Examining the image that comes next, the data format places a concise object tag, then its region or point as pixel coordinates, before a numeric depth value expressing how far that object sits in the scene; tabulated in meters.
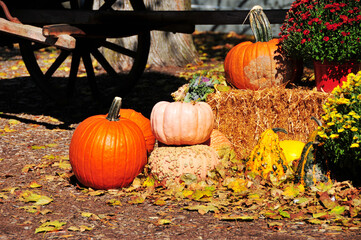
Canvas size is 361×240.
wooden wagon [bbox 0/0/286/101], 10.51
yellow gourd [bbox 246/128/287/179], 8.43
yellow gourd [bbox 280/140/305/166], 8.77
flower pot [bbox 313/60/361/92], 9.01
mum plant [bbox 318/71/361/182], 7.40
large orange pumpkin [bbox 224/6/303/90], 9.59
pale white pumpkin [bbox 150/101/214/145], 8.77
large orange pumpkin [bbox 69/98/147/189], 8.29
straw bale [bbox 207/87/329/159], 9.34
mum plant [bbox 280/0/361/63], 8.53
